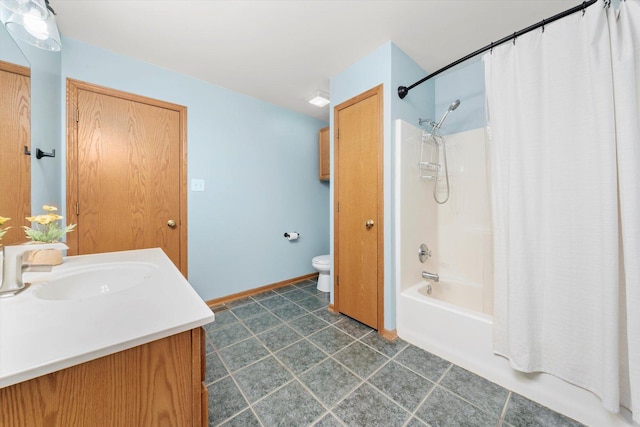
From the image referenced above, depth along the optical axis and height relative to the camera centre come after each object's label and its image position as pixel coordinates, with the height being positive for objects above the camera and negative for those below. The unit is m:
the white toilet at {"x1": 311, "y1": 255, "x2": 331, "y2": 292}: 2.81 -0.67
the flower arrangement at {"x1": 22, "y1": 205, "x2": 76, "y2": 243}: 1.08 -0.06
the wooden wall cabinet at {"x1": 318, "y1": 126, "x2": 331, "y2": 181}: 3.18 +0.84
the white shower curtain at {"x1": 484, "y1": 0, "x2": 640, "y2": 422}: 1.01 +0.06
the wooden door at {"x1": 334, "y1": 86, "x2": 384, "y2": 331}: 1.94 +0.04
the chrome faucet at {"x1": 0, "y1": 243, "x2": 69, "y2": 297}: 0.75 -0.17
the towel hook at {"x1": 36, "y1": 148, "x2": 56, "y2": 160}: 1.27 +0.35
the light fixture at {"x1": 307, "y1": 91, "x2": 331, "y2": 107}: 2.62 +1.32
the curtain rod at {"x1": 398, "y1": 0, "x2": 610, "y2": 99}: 1.11 +0.98
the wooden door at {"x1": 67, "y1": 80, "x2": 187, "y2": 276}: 1.83 +0.38
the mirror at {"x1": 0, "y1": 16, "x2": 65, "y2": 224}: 1.18 +0.62
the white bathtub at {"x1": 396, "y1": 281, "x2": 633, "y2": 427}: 1.16 -0.90
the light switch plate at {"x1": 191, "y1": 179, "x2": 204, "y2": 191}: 2.34 +0.31
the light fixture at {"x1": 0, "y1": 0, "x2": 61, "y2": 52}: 1.01 +0.89
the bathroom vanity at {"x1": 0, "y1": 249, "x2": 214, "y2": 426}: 0.48 -0.33
